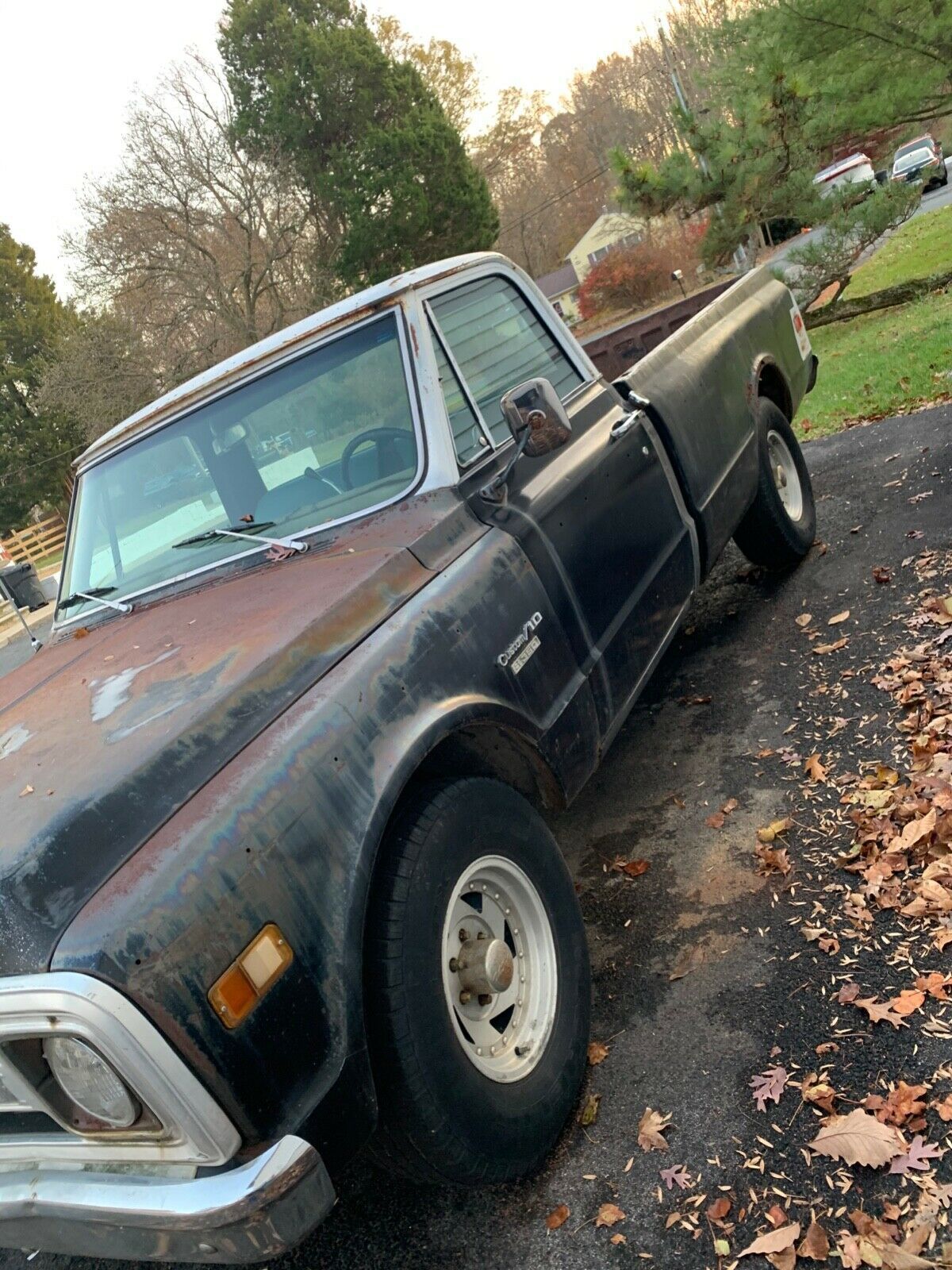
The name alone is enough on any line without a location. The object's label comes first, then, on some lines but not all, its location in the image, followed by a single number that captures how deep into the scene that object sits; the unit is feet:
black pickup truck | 5.59
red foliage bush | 123.54
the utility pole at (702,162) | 43.31
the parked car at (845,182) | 44.68
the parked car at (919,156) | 95.40
